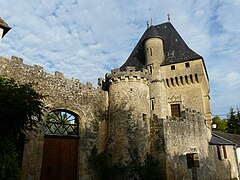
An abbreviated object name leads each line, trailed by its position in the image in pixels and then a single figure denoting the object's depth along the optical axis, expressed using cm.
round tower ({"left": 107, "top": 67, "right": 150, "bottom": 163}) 1193
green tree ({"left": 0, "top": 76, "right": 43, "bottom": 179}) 596
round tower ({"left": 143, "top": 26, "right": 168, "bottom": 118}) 1733
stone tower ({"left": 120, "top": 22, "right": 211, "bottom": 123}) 1758
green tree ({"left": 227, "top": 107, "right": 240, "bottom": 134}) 3353
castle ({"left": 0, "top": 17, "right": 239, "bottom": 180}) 1066
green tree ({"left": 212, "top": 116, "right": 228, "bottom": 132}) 3301
